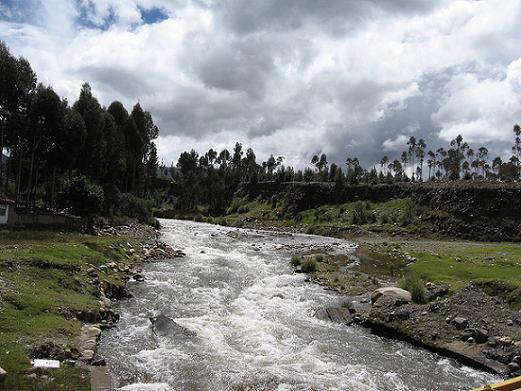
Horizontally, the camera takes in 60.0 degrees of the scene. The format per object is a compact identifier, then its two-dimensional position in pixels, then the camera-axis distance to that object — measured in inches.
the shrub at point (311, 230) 3937.0
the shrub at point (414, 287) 1093.1
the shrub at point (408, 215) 3964.1
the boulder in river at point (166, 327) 869.8
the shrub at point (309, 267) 1620.3
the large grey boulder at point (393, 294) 1082.7
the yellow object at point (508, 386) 471.5
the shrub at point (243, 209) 5915.4
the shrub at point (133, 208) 2790.4
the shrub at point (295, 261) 1747.7
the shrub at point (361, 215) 4215.1
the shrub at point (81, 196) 2023.9
